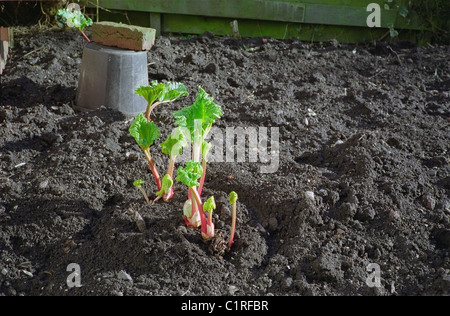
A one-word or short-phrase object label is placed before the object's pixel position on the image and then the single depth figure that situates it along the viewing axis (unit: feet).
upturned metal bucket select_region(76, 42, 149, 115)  11.60
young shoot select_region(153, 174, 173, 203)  8.26
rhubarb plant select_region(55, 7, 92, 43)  11.92
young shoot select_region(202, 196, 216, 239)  7.40
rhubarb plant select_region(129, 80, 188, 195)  8.04
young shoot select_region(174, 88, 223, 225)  7.46
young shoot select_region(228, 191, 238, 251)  7.20
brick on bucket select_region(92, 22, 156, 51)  11.75
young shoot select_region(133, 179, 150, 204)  8.08
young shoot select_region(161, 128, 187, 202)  7.80
